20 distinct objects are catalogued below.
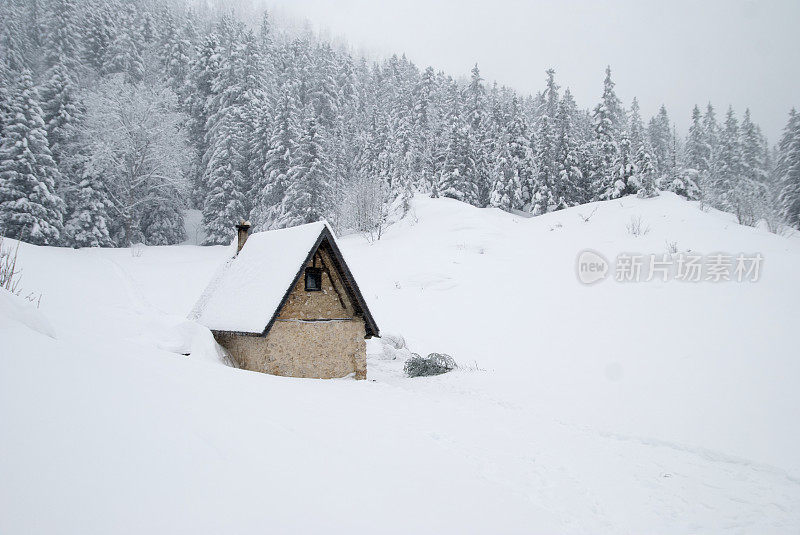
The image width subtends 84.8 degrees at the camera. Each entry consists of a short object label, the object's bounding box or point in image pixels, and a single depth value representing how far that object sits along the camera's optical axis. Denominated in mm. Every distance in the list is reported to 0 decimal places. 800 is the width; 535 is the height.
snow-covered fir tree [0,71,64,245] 31547
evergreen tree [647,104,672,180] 66506
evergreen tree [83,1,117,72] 51094
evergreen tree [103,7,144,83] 50184
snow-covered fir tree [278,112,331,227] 37625
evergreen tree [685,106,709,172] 60594
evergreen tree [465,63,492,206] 54062
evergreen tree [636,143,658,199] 35156
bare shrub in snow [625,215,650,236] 26381
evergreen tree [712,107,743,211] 53250
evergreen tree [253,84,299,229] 39438
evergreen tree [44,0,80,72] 48406
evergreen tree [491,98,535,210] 48875
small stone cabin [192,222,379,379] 13219
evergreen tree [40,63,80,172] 37750
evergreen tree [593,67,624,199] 46031
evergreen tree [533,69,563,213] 47781
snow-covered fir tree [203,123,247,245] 40062
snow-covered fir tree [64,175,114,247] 34844
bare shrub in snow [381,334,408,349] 19812
